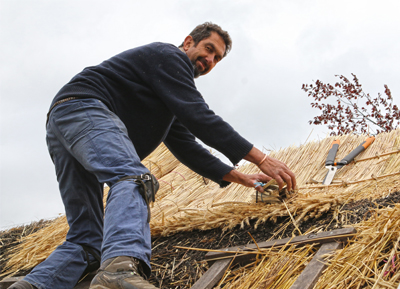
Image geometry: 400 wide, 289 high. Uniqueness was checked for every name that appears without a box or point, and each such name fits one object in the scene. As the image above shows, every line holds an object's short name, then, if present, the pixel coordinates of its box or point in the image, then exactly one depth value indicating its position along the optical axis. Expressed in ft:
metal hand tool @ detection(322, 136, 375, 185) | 8.37
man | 4.25
